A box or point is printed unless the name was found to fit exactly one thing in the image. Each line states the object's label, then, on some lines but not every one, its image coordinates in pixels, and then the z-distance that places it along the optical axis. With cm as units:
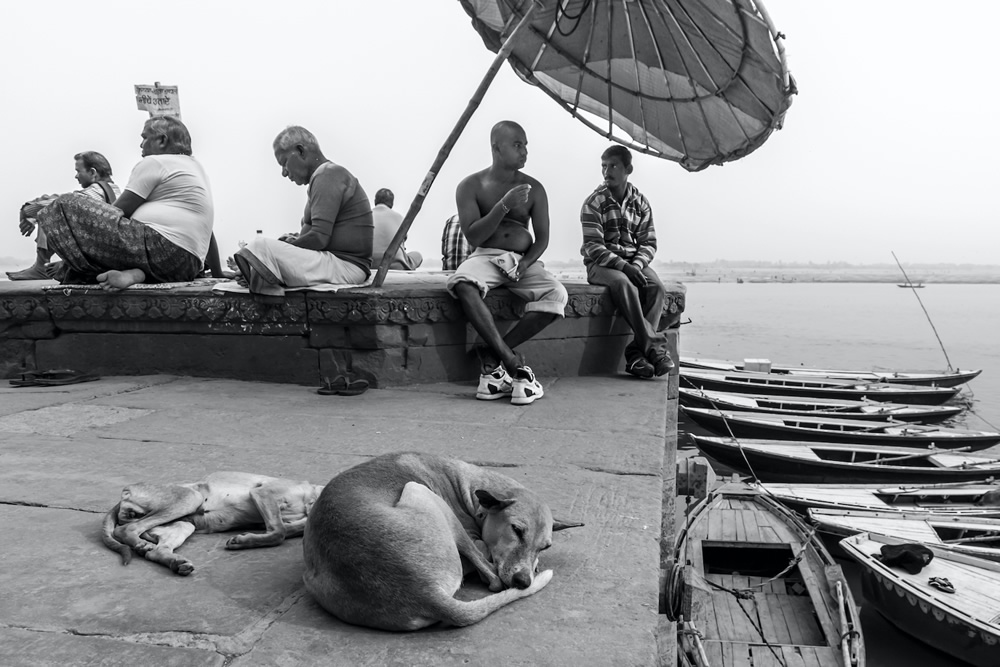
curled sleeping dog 169
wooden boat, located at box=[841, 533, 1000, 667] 638
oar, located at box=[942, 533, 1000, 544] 877
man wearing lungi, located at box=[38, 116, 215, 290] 514
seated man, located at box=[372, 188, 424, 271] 806
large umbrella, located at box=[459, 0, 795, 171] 459
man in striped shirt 543
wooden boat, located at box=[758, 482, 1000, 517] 1040
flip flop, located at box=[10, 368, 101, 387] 509
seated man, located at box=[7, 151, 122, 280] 619
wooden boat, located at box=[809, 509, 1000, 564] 900
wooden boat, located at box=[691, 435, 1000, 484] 1273
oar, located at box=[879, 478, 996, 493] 1136
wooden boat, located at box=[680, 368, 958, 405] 2106
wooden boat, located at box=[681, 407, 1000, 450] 1543
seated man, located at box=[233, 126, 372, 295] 493
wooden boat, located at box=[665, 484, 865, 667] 558
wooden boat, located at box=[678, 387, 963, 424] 1822
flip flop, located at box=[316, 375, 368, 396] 477
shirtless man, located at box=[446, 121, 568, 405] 471
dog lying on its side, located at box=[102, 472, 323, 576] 225
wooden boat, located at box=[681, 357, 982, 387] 2319
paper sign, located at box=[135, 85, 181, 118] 573
